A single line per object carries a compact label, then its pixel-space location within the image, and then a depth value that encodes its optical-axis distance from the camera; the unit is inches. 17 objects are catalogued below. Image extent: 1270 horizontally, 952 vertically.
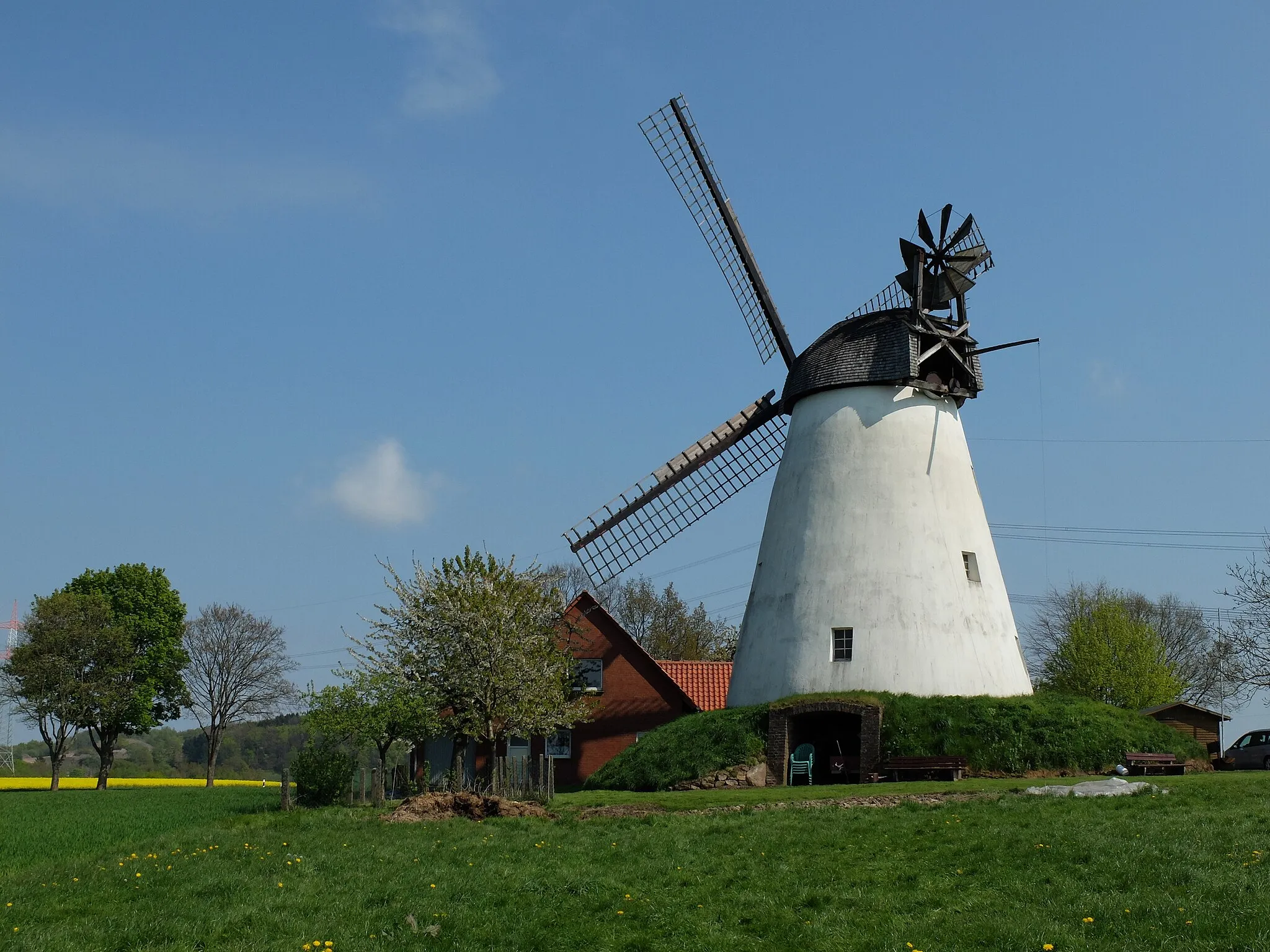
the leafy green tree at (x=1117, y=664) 2468.0
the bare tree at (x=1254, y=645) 1428.4
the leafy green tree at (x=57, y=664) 2250.2
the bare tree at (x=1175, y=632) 2869.1
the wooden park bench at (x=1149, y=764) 1156.5
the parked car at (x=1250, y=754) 1397.6
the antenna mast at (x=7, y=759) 3336.6
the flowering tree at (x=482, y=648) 1326.3
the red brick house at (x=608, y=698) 1718.8
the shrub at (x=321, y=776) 1178.0
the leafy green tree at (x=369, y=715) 1526.8
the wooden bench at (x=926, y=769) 1142.3
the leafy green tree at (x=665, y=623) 3117.6
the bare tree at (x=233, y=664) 2851.9
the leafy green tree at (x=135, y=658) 2326.5
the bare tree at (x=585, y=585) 3289.9
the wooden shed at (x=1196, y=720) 1715.1
